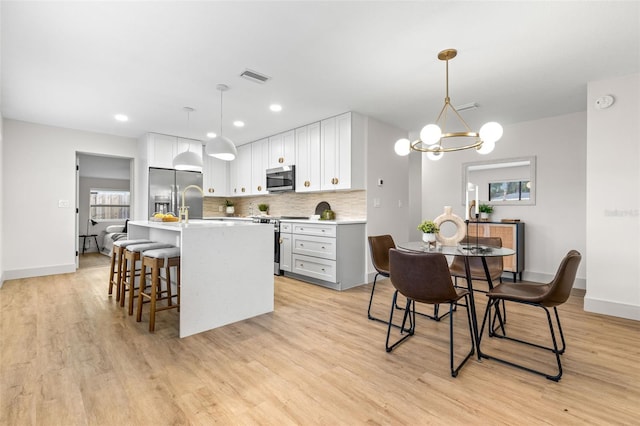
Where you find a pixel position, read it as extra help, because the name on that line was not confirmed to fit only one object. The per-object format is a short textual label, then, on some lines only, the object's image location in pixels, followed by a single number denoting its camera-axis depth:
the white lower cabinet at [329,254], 4.05
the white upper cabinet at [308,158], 4.74
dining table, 2.18
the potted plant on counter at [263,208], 6.14
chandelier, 2.39
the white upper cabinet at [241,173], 6.21
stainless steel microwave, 5.12
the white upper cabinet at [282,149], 5.20
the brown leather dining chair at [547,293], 1.92
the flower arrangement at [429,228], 2.65
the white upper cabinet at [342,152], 4.29
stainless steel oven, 4.89
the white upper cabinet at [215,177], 6.40
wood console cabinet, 4.49
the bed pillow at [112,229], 7.57
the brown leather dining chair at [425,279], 1.97
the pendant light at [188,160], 3.93
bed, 6.93
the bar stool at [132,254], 3.00
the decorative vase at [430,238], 2.65
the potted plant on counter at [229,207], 6.97
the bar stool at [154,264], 2.58
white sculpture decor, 2.71
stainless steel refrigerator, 5.44
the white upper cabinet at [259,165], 5.77
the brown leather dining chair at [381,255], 2.93
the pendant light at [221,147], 3.31
